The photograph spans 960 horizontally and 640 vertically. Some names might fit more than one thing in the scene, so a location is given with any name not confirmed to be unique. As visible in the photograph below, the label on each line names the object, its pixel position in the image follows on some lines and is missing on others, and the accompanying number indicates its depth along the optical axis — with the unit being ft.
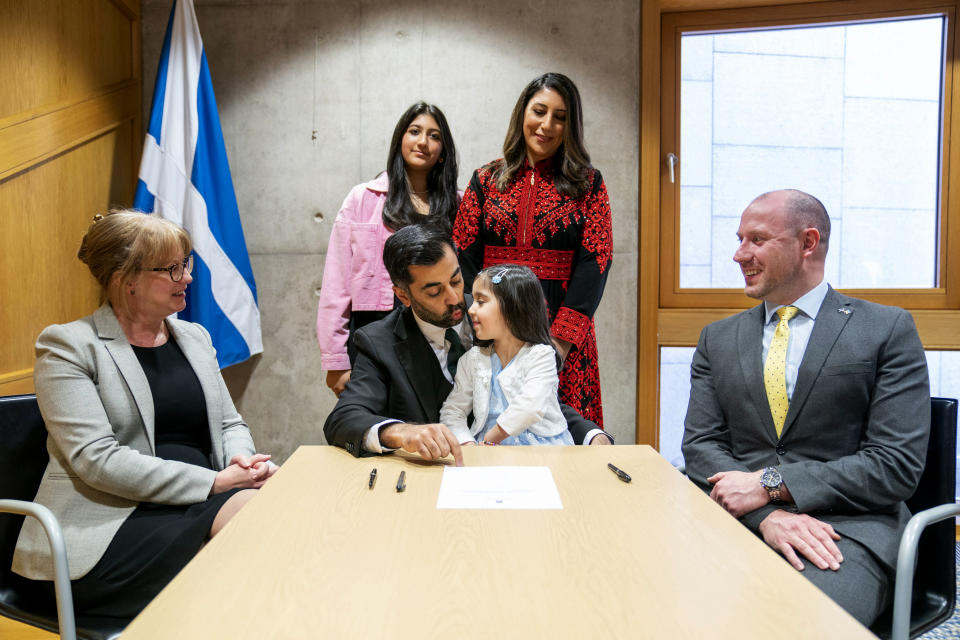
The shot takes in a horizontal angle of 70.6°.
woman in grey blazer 5.02
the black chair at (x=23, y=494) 4.83
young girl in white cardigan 6.21
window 11.13
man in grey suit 4.91
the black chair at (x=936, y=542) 4.96
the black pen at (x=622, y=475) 4.64
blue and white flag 10.16
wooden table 2.70
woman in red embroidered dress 7.84
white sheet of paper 4.19
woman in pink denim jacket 8.79
